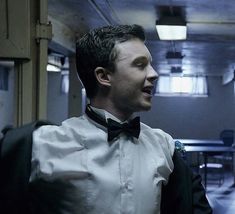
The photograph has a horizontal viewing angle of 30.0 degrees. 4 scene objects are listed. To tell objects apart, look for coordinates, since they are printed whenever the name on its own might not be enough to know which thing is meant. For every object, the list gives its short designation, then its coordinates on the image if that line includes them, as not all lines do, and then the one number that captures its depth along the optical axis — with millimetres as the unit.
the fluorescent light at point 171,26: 4105
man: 887
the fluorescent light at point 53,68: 7812
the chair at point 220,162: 8209
